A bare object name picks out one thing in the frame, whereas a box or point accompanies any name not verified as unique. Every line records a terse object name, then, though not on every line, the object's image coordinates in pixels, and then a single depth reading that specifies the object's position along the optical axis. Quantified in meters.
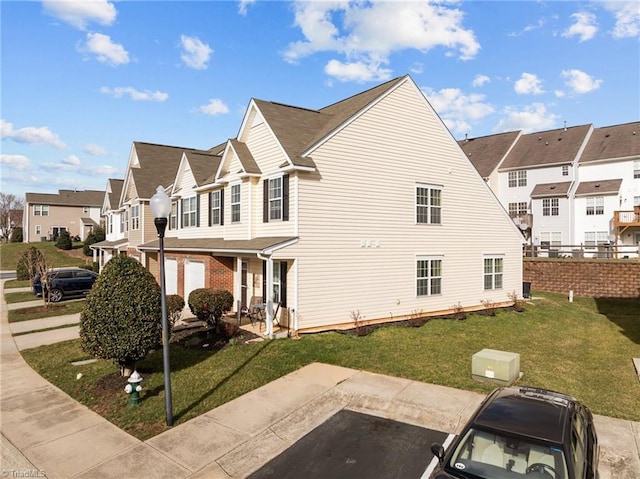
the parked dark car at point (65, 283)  24.36
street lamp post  7.99
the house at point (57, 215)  66.62
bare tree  94.21
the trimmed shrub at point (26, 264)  29.95
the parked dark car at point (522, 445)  4.48
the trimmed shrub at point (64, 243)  52.91
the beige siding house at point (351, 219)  14.65
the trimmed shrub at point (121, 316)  9.63
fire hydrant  8.77
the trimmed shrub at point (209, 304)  14.59
